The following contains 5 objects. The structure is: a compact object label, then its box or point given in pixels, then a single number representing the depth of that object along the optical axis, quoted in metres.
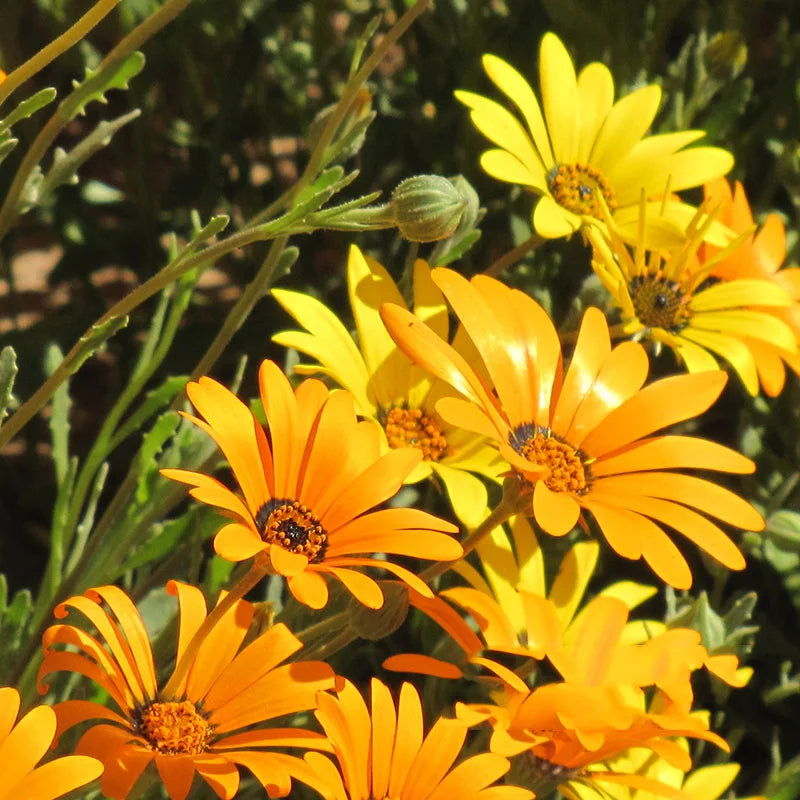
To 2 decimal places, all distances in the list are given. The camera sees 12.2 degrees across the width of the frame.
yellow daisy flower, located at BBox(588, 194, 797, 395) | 0.68
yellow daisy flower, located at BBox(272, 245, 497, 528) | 0.66
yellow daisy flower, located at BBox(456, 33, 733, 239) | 0.70
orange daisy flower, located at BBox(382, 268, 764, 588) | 0.63
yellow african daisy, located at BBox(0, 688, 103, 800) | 0.58
